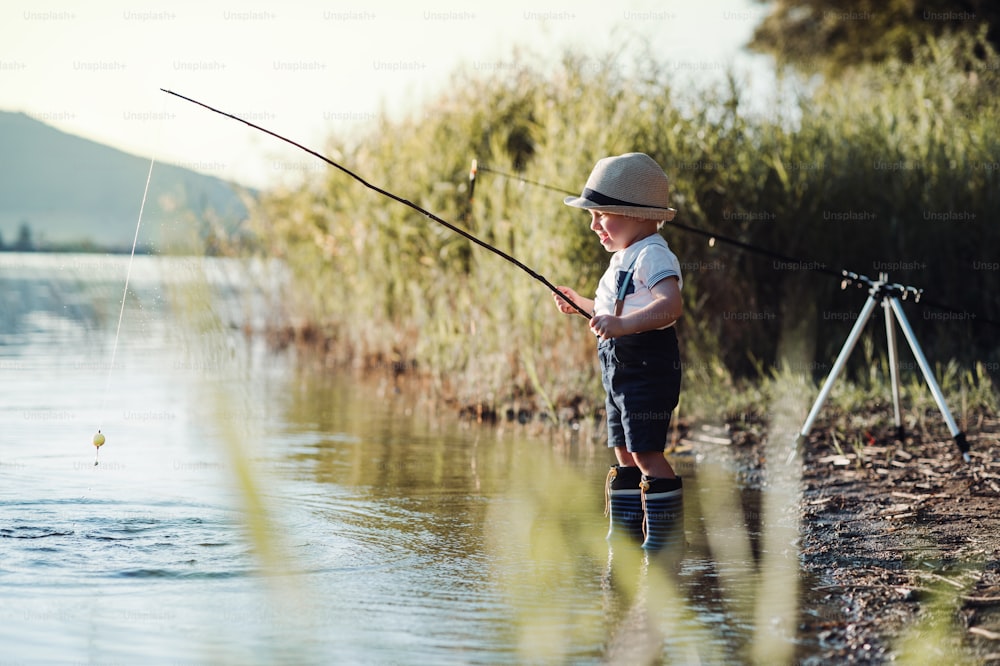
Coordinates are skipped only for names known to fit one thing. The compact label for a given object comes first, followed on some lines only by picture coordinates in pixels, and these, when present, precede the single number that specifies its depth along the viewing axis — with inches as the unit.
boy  198.1
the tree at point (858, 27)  1048.8
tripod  265.9
